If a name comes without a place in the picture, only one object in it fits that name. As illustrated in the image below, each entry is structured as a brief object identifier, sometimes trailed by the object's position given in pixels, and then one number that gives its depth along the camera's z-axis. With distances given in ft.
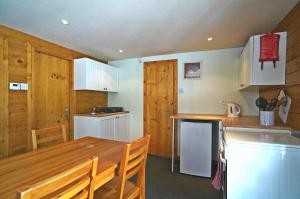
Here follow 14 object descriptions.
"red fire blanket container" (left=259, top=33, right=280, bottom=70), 5.75
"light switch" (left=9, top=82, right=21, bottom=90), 7.10
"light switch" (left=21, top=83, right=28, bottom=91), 7.54
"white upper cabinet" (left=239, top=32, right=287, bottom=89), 5.82
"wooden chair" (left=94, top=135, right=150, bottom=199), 3.64
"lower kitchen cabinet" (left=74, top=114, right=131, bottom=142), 9.64
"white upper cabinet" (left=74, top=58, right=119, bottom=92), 10.05
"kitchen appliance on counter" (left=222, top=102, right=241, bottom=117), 8.82
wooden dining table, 3.03
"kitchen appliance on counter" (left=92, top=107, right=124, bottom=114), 11.86
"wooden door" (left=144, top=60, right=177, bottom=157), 11.22
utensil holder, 5.92
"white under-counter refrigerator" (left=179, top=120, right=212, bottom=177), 8.30
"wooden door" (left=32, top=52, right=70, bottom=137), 8.42
